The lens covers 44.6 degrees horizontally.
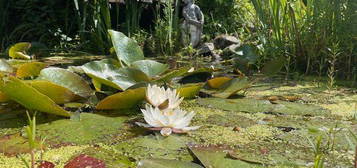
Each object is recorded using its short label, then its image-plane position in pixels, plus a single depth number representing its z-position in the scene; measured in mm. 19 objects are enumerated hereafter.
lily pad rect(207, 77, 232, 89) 1908
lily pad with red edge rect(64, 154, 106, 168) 1001
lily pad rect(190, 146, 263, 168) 1056
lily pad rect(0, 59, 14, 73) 1998
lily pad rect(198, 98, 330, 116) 1660
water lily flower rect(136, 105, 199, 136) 1263
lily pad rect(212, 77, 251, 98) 1831
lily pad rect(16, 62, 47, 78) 1840
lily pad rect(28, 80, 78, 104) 1504
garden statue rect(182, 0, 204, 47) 4555
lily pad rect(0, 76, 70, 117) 1327
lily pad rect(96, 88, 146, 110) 1493
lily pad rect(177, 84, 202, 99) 1701
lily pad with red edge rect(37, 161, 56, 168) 971
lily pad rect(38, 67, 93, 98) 1668
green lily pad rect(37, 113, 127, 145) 1241
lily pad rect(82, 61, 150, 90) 1720
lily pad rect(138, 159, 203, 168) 979
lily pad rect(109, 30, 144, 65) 2057
